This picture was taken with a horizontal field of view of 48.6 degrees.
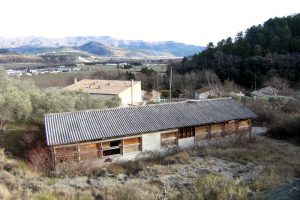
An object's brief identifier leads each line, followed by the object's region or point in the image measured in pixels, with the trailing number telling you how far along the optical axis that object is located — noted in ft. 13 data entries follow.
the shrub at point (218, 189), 29.71
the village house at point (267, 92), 160.04
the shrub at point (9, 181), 48.63
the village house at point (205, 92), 163.68
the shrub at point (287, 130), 87.10
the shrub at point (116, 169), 61.79
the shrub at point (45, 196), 38.09
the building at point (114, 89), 139.98
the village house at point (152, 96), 169.54
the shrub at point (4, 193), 40.34
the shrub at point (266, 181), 37.58
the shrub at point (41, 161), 62.75
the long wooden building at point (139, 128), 65.26
